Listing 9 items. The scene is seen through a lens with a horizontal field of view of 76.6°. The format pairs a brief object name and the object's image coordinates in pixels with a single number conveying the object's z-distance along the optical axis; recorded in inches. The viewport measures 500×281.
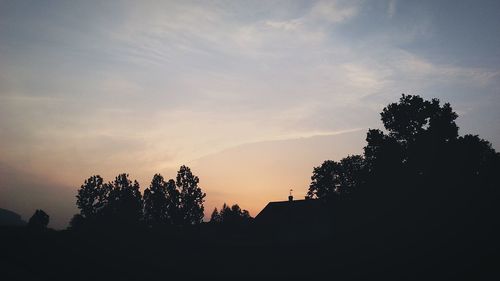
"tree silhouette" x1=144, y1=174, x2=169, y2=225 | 3454.7
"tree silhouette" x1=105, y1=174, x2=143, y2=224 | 3550.7
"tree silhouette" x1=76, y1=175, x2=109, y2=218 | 3449.8
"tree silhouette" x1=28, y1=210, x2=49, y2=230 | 3863.2
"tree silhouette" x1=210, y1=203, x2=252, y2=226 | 5119.6
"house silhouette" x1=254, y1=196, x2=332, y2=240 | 1707.7
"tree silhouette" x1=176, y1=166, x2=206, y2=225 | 3363.7
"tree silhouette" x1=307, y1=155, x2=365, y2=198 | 2819.9
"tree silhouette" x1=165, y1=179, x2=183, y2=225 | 3368.6
